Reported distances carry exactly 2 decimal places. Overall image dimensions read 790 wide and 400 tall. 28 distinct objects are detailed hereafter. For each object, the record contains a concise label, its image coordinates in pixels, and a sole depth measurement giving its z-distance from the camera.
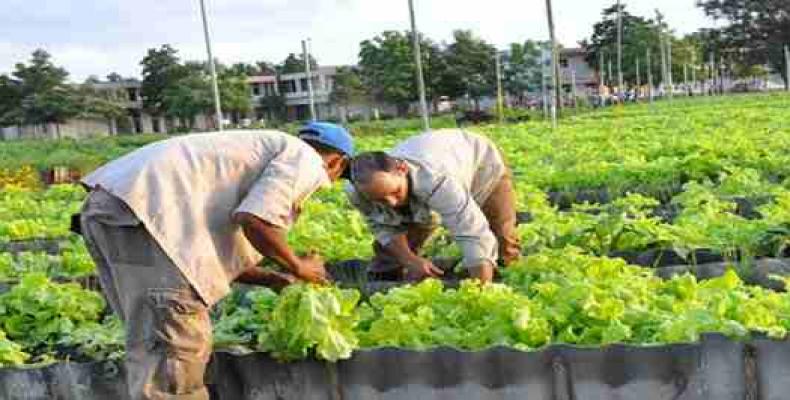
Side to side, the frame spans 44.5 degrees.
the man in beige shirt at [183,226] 3.32
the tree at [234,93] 53.07
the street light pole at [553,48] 22.79
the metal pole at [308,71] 27.85
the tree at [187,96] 51.25
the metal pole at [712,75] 65.42
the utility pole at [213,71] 21.52
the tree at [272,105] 64.38
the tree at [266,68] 79.18
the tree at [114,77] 75.50
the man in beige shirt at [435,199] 3.92
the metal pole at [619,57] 45.47
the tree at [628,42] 59.78
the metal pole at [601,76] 54.65
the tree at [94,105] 54.39
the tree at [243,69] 57.75
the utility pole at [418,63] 22.39
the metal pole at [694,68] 68.10
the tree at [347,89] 58.19
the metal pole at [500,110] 34.11
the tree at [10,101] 53.28
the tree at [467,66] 54.94
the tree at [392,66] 52.41
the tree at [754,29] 58.53
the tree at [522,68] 60.00
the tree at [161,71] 54.09
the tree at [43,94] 52.31
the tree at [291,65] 75.38
